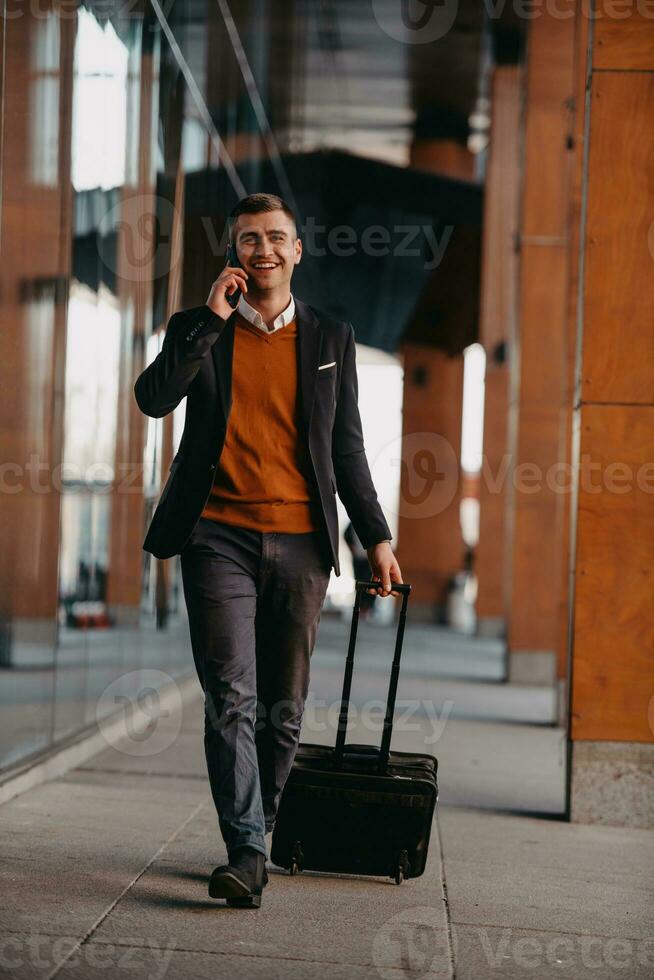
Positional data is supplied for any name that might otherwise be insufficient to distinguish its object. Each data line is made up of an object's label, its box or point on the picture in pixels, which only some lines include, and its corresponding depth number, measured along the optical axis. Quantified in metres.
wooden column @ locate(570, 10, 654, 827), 12.58
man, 8.40
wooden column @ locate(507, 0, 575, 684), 28.02
